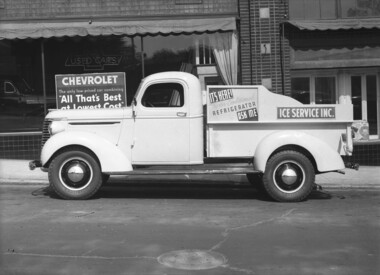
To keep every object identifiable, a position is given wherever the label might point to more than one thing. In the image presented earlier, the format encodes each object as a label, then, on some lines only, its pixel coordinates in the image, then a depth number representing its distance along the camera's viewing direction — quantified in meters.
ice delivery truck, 8.54
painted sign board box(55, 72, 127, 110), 11.52
